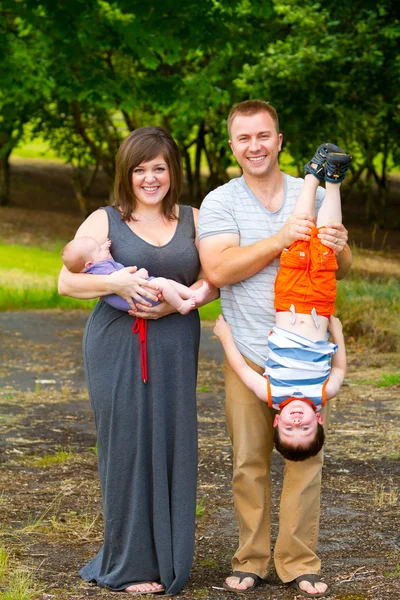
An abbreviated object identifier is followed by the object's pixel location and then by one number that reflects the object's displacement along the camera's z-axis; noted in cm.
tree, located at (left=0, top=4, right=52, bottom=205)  1273
